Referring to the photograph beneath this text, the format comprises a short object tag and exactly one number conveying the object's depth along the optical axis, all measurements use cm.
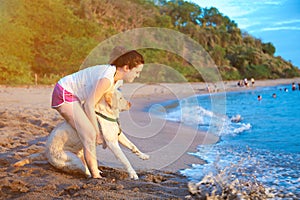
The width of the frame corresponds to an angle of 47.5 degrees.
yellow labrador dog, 367
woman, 357
